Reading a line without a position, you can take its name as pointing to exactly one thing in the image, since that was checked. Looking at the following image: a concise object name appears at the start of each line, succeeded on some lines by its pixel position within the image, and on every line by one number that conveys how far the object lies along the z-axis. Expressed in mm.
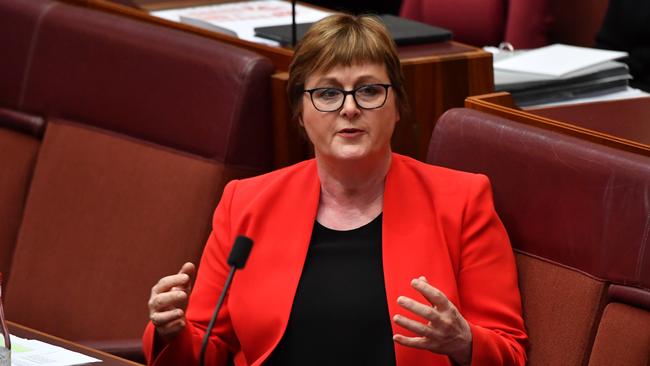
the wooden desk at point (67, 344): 8851
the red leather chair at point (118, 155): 9263
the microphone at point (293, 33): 9439
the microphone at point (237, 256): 8584
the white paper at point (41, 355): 8793
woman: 8782
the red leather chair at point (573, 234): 8684
